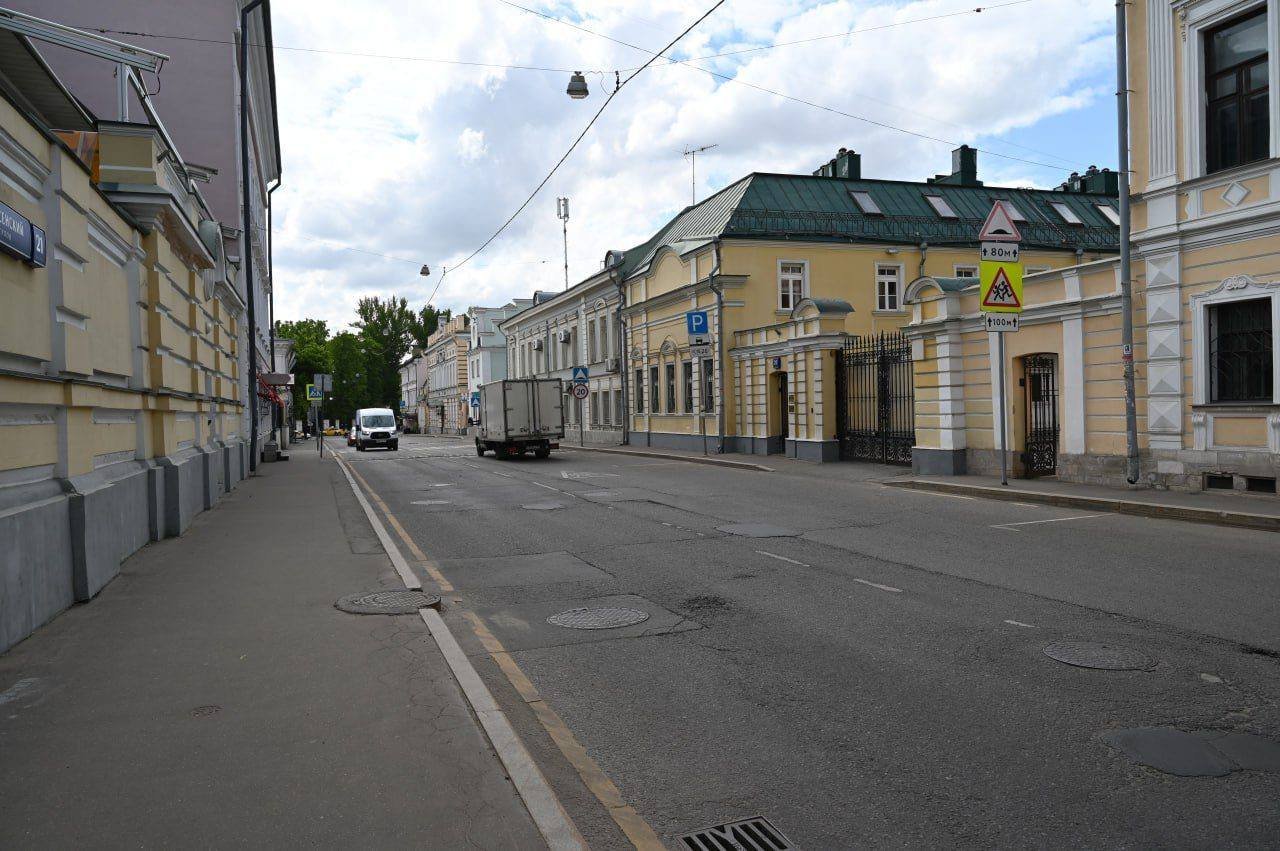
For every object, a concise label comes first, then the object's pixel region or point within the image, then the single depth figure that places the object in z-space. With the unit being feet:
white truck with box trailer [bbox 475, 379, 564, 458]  98.58
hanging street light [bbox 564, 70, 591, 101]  61.26
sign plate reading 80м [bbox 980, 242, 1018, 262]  49.73
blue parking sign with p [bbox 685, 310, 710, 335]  92.99
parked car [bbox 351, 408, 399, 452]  149.48
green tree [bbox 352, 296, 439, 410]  376.27
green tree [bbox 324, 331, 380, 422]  326.03
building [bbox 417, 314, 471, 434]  263.29
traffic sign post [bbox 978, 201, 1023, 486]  49.80
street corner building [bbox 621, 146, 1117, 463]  78.43
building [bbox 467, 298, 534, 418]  240.53
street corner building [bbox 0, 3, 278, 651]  19.70
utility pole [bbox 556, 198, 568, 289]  153.99
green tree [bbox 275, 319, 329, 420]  241.96
